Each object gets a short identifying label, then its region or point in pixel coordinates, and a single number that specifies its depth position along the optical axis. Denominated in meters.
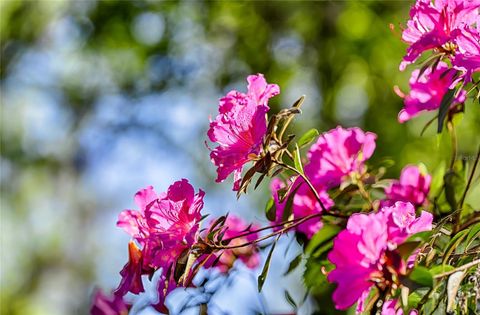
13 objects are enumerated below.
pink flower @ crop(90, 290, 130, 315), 0.96
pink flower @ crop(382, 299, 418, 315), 0.80
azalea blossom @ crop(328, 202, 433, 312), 0.77
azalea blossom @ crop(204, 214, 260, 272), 0.98
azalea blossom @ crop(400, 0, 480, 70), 0.85
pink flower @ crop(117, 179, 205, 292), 0.84
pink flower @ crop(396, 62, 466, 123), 0.94
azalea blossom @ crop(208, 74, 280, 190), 0.83
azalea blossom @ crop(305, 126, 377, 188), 0.97
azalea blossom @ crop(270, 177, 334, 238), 0.95
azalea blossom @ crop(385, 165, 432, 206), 0.98
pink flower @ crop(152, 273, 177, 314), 0.85
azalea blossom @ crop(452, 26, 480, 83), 0.81
